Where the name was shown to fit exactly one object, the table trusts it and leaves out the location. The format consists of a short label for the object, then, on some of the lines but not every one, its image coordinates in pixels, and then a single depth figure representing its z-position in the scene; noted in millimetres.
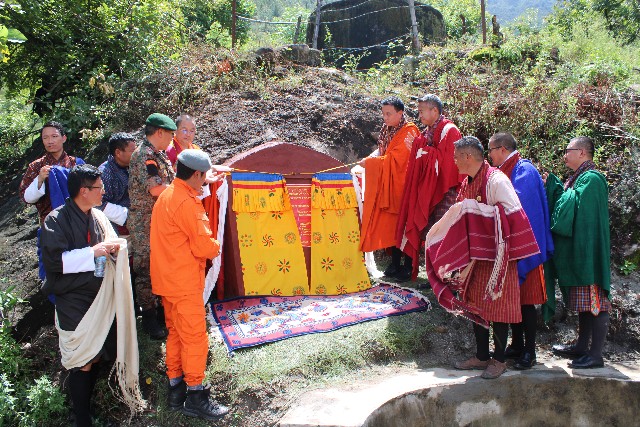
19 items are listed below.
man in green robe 4324
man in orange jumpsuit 3658
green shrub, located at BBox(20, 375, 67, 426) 3943
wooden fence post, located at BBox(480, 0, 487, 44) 10500
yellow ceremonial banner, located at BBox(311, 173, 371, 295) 5805
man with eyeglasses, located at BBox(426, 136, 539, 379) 3969
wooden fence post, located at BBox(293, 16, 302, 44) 13930
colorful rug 4609
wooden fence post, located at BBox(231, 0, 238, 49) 10416
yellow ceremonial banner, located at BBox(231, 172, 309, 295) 5484
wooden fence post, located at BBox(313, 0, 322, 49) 13322
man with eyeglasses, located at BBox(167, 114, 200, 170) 5207
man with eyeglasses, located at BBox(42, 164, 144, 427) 3580
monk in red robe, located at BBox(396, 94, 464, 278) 5457
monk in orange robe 5781
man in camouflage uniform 4402
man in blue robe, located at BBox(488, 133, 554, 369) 4324
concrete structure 4047
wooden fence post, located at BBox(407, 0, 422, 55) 11242
